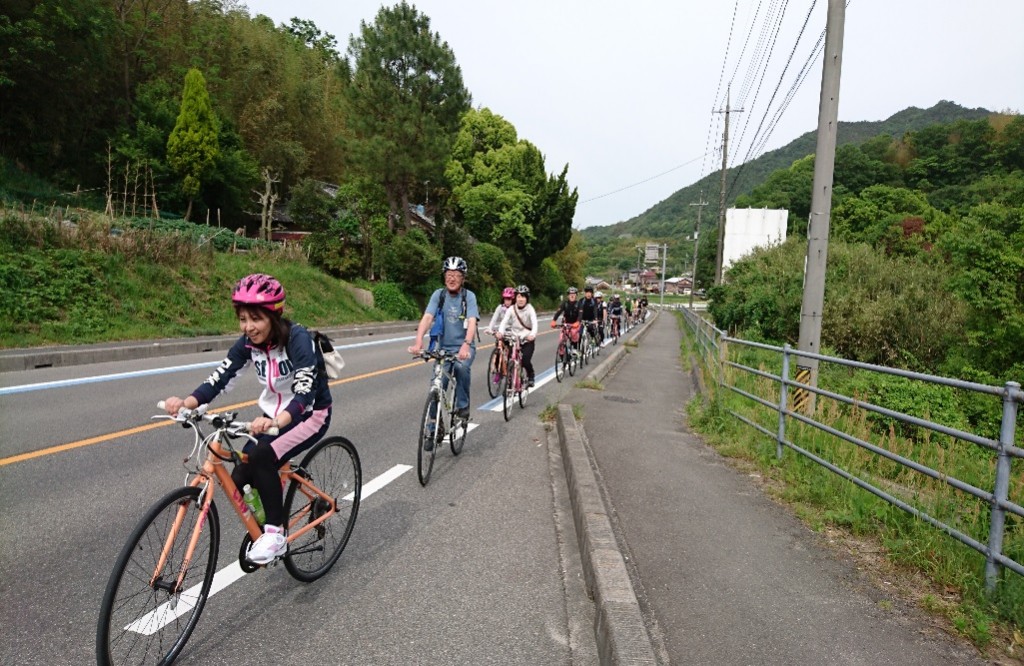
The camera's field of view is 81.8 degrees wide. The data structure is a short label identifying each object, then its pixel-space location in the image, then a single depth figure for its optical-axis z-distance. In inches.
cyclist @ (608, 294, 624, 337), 980.6
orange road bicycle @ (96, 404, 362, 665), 97.2
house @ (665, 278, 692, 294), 6913.4
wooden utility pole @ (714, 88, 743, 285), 1219.1
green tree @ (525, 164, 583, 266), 2075.5
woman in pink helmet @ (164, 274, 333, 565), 119.3
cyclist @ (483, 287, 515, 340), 361.7
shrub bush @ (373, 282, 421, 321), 1203.2
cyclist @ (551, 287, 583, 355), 540.4
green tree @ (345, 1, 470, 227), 1391.5
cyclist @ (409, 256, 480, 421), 252.7
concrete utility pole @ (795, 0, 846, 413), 325.4
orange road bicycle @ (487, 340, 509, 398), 366.6
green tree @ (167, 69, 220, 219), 1226.0
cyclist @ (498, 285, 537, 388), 380.8
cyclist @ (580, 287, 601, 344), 614.9
